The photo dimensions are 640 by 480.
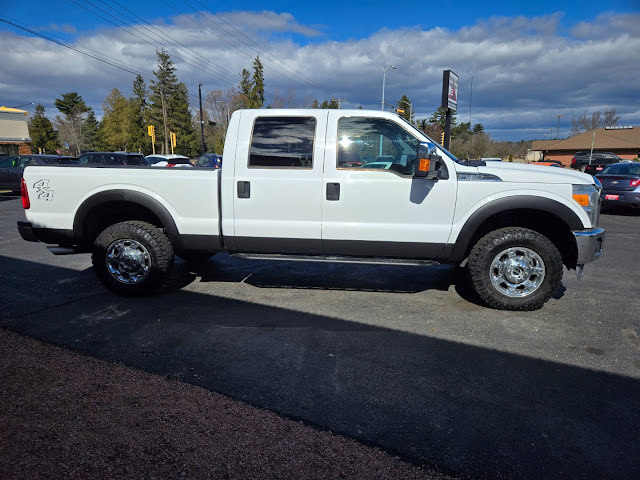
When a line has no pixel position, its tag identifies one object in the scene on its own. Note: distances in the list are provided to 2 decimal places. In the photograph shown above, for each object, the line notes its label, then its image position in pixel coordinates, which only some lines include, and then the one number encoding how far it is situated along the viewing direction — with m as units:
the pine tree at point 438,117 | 82.11
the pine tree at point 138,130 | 66.00
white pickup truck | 4.45
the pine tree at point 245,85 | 72.31
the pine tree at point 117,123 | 67.12
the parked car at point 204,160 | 27.73
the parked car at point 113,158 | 16.62
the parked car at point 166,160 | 24.14
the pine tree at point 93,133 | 74.00
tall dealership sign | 13.76
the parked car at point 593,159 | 31.55
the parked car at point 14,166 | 16.39
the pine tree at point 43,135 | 74.75
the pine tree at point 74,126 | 70.88
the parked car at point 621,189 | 12.32
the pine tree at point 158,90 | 66.44
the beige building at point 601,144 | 55.66
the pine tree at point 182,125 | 66.56
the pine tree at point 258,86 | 70.06
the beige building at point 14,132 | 47.47
